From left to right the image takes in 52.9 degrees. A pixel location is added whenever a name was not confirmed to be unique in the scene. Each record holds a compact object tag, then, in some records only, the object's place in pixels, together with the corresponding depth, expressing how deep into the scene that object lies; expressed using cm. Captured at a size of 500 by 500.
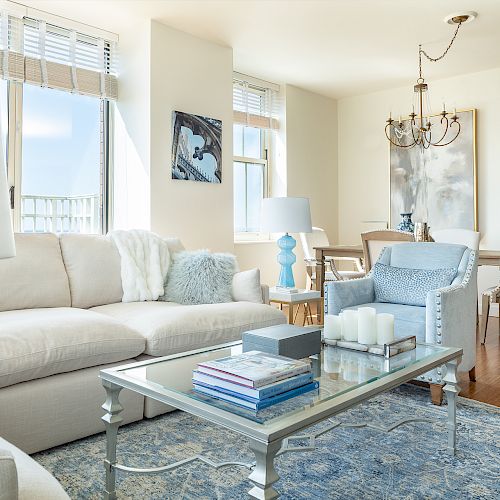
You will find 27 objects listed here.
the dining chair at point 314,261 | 465
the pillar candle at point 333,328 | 206
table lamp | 354
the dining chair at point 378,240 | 382
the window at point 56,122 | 365
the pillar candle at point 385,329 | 193
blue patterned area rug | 169
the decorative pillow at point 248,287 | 307
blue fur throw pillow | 304
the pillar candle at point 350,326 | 203
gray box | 161
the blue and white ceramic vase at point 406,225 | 432
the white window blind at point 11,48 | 349
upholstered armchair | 255
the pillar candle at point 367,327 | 196
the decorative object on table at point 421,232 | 396
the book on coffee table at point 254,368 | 134
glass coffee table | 117
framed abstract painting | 521
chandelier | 528
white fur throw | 304
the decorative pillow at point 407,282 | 290
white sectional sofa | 192
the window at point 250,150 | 528
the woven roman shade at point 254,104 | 522
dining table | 423
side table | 353
